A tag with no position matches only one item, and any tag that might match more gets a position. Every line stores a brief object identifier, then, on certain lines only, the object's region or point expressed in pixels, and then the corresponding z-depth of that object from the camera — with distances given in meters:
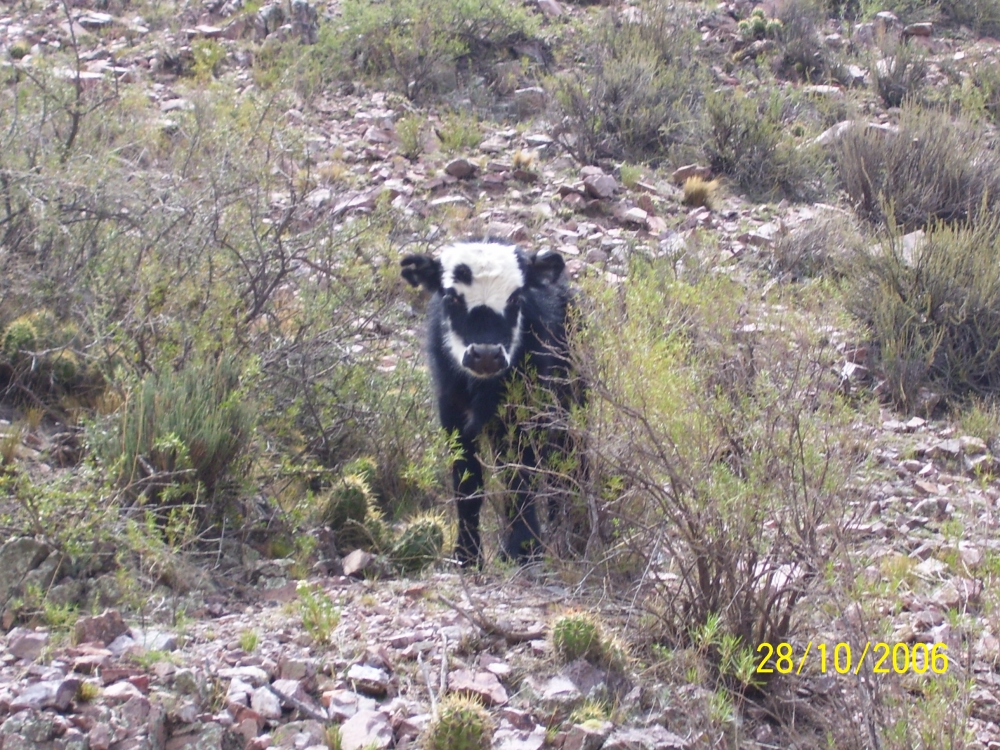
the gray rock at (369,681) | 3.89
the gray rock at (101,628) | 3.88
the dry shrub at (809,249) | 10.32
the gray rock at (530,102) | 14.15
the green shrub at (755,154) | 12.62
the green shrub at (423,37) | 14.31
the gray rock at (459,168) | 11.84
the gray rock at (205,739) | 3.43
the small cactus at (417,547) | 5.42
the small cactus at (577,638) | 4.05
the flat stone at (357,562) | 5.26
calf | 5.78
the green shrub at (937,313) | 8.47
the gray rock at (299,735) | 3.50
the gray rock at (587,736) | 3.67
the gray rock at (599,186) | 11.56
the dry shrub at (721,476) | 4.11
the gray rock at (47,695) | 3.31
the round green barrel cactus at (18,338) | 6.38
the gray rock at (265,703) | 3.63
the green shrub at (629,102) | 13.11
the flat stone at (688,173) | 12.58
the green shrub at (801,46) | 16.28
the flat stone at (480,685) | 3.89
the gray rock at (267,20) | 15.31
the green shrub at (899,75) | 15.45
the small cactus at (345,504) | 5.71
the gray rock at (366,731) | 3.53
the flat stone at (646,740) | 3.67
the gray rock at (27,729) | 3.19
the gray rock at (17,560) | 4.29
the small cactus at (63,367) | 6.52
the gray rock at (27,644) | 3.70
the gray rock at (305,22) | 15.20
